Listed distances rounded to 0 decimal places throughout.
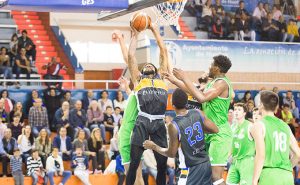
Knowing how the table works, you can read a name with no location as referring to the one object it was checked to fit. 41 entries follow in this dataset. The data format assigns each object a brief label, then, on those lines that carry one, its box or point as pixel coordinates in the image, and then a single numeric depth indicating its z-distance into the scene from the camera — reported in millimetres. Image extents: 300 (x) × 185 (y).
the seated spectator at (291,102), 21984
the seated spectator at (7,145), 16703
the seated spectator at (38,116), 17938
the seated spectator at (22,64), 20625
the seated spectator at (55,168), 16594
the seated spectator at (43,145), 16797
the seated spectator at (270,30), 25500
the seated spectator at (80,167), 17000
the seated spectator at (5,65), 20391
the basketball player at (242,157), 9875
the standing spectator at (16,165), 16281
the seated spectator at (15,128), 17406
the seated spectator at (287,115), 21000
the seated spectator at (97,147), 17673
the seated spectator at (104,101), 19406
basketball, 10047
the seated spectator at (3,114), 17719
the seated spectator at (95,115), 18844
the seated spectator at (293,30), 26047
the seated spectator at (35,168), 16392
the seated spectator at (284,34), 25625
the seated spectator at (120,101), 19688
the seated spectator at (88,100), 19688
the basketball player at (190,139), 8227
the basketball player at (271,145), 7938
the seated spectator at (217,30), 24688
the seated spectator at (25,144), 16875
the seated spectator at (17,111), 17802
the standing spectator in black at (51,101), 18745
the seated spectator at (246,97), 20955
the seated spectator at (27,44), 21109
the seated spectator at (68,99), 18953
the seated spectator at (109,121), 18875
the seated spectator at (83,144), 17266
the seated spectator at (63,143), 17297
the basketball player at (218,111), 9375
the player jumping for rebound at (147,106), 9977
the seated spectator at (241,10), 25738
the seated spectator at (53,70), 20673
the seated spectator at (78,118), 18219
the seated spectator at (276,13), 26573
